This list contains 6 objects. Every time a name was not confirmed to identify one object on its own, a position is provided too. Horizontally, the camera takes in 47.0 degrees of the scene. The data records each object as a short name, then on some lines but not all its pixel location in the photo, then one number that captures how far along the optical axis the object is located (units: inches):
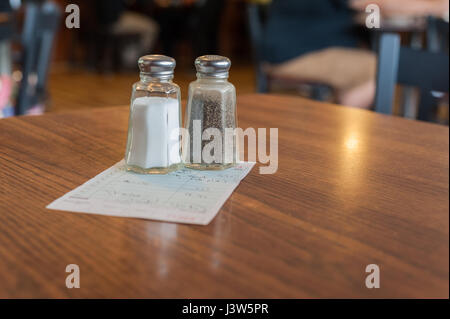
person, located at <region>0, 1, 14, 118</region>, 66.6
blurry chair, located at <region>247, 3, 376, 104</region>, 86.5
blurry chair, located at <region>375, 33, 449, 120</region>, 44.1
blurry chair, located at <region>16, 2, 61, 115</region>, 67.5
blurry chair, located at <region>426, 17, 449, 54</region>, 59.9
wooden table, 15.8
